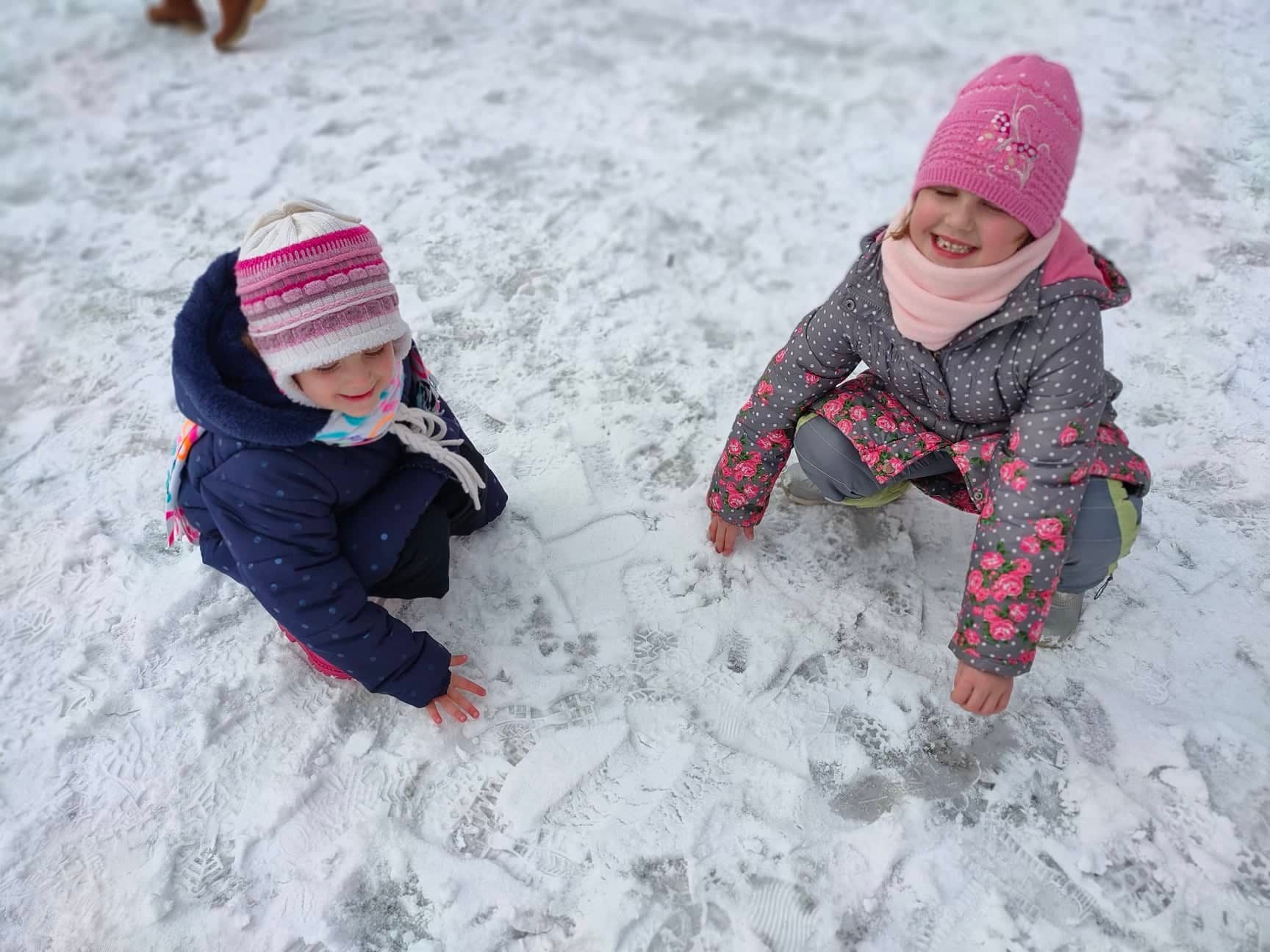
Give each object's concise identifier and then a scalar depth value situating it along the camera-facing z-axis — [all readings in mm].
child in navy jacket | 1285
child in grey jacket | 1267
